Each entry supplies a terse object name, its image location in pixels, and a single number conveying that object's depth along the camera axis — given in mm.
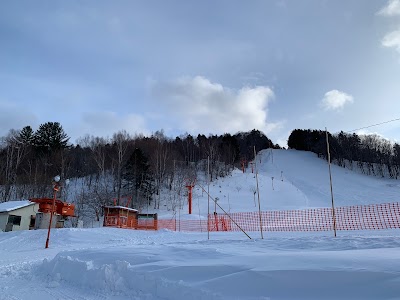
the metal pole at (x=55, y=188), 18236
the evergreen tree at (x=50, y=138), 60650
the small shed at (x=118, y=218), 31234
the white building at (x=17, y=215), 29594
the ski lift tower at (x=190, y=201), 39856
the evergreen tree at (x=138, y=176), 49656
